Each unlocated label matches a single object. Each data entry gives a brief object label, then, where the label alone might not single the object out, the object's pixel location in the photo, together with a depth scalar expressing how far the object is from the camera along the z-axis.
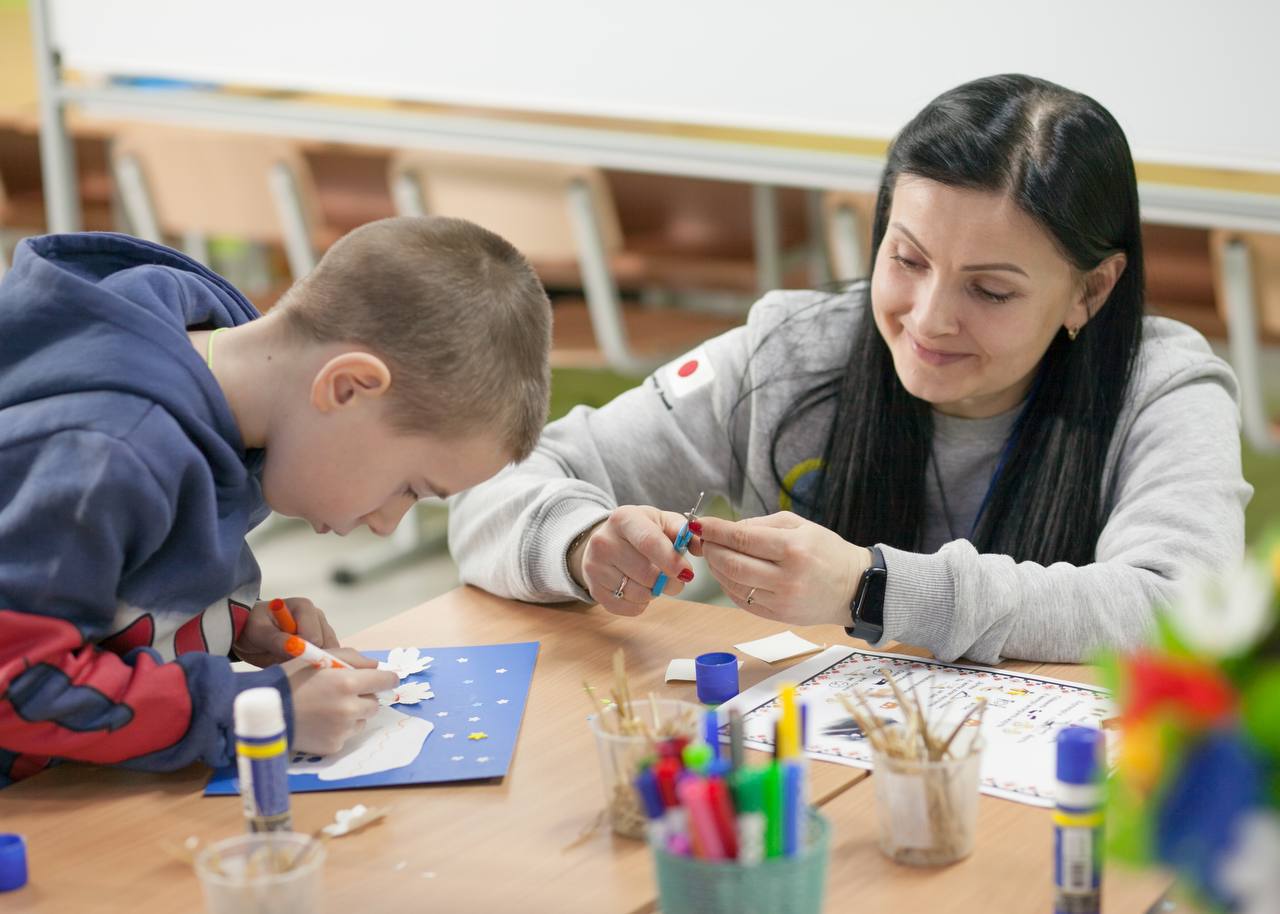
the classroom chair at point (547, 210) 3.27
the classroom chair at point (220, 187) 3.62
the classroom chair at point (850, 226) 2.97
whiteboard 2.51
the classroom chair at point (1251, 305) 2.69
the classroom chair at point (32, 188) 4.69
